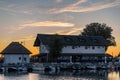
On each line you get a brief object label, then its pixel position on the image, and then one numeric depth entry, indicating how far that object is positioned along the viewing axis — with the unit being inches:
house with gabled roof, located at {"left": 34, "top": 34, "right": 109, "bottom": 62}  4665.4
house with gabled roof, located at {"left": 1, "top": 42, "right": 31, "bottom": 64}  4269.2
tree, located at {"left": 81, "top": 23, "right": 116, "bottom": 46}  5615.2
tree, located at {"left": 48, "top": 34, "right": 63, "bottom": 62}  4411.9
